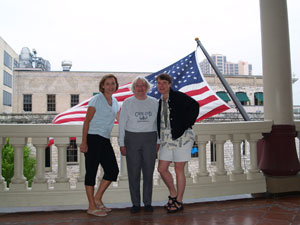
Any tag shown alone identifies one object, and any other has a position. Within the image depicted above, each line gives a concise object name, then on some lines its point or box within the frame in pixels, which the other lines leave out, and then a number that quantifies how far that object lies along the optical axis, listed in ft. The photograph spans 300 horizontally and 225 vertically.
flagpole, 18.32
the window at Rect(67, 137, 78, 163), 84.89
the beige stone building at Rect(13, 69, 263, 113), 101.35
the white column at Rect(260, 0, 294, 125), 13.88
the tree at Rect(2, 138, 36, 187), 58.80
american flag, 19.35
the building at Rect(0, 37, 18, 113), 104.01
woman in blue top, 10.83
